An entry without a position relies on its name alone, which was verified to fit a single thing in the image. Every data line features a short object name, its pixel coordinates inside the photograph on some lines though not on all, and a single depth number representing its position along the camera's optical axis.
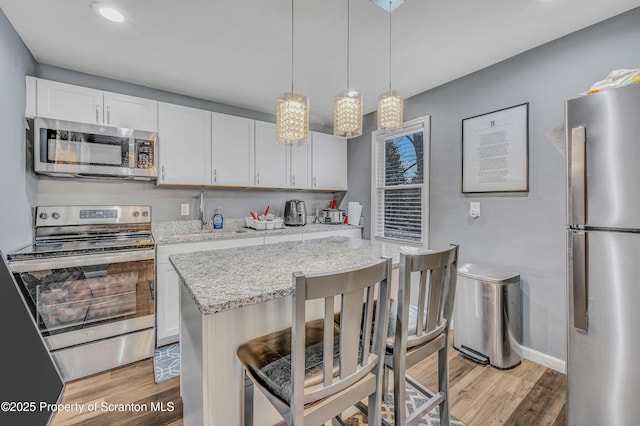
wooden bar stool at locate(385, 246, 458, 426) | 1.09
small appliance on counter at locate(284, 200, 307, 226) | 3.59
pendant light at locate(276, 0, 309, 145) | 1.58
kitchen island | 1.04
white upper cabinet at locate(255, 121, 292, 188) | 3.31
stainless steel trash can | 2.12
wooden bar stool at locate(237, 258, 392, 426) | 0.81
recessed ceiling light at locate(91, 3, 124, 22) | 1.71
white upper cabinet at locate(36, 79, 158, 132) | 2.23
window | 3.06
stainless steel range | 1.92
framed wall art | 2.25
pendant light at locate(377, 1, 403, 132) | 1.73
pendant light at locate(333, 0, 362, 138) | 1.69
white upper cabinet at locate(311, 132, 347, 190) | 3.79
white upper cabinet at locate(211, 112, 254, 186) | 3.02
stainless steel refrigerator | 1.23
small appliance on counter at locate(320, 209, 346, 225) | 3.91
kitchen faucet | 3.16
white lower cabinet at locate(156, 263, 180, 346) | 2.44
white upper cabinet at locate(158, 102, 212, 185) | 2.73
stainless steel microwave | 2.18
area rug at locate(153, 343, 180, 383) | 2.07
